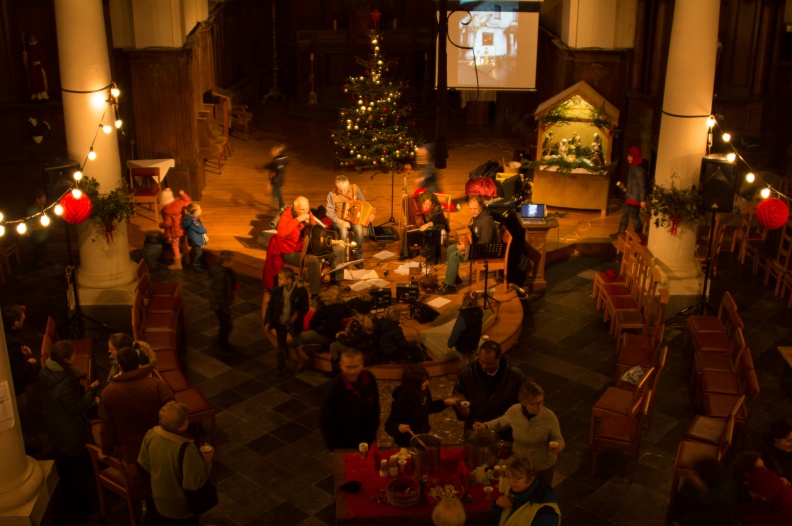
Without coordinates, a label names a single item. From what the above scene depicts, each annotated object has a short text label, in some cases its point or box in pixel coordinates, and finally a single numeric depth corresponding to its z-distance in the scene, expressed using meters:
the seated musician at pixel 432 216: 12.35
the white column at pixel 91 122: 10.29
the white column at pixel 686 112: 10.59
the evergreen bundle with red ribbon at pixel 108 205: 10.48
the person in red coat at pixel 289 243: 11.46
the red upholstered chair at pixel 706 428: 7.96
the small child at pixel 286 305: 9.58
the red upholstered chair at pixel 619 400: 8.19
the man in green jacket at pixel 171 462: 6.27
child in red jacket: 12.47
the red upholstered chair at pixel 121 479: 7.21
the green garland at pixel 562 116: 14.64
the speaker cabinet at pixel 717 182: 10.45
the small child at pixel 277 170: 13.86
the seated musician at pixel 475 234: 11.29
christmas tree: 15.68
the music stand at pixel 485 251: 10.75
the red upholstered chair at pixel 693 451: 7.59
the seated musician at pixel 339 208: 12.34
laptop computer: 12.22
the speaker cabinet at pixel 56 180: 9.91
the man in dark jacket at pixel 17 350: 8.35
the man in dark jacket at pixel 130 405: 7.12
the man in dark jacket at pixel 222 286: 10.02
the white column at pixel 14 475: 6.96
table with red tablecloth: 6.40
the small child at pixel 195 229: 12.38
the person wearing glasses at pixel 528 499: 5.61
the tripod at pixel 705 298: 10.63
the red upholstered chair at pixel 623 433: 8.12
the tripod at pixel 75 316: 10.37
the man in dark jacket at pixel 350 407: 6.94
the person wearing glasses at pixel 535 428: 6.65
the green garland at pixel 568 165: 14.33
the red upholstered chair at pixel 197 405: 8.52
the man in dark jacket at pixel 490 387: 7.40
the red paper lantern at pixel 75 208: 9.72
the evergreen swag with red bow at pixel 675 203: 10.77
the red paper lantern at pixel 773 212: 9.82
